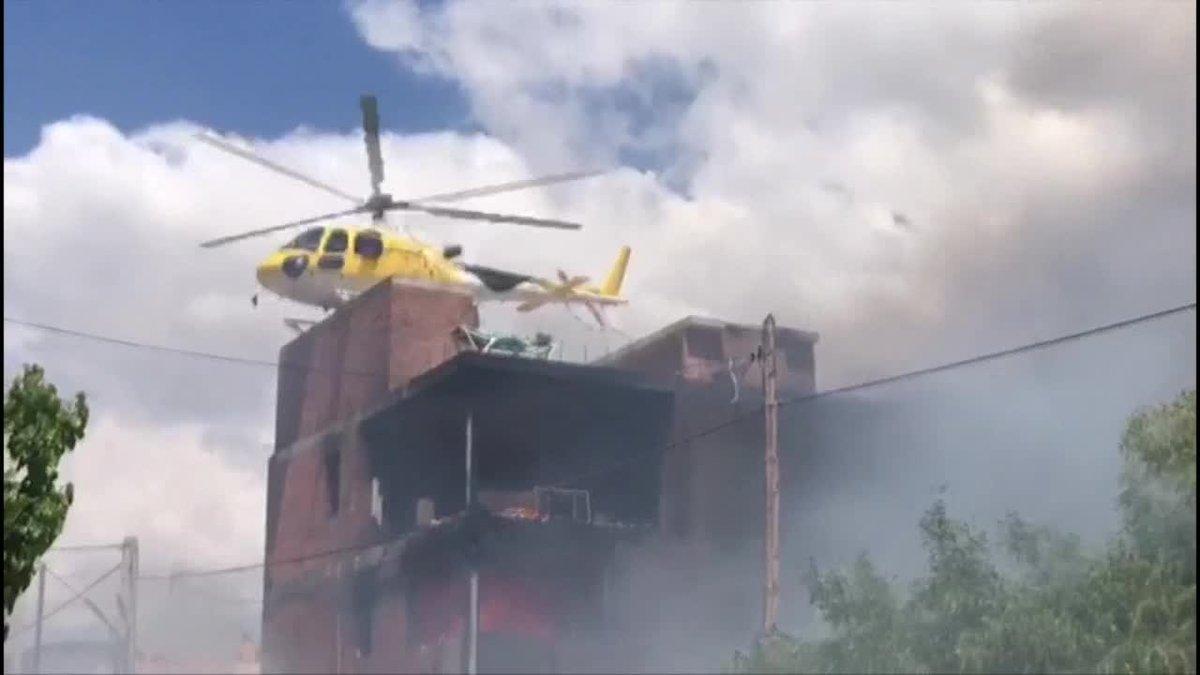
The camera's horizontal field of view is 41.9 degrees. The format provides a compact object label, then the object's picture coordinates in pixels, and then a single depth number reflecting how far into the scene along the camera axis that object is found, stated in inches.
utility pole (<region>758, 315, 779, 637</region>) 976.9
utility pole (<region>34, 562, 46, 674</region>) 2037.6
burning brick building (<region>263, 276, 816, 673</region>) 1496.1
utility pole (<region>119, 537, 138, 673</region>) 1605.6
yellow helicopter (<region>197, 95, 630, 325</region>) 1654.8
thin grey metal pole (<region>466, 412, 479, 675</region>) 1441.9
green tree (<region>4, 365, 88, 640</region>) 426.9
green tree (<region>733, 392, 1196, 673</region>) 754.8
